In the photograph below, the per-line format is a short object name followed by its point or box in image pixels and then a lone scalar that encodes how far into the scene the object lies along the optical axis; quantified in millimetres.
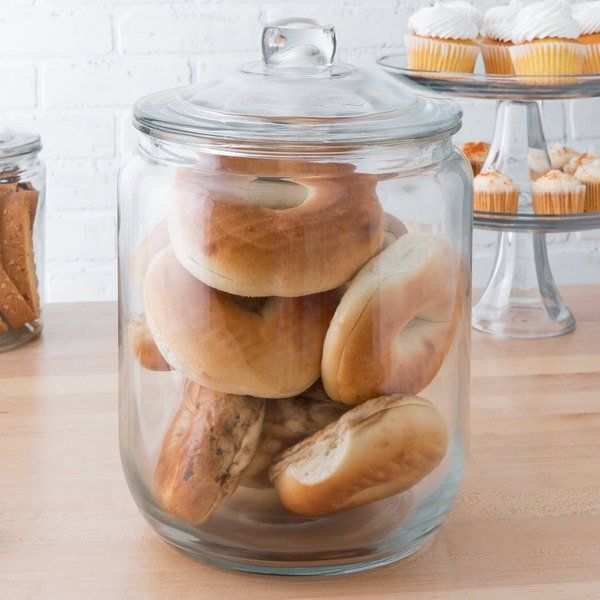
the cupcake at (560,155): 1425
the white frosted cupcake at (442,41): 1497
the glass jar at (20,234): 1209
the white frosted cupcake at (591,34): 1537
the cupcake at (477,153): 1431
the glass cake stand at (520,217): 1266
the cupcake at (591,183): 1341
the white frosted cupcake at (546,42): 1457
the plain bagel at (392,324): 821
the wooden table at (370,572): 857
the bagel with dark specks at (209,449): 822
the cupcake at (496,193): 1302
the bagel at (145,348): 865
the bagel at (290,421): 830
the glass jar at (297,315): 817
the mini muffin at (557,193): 1310
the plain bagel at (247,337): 823
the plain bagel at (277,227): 817
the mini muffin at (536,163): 1353
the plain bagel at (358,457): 813
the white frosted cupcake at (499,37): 1529
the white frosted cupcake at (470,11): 1549
